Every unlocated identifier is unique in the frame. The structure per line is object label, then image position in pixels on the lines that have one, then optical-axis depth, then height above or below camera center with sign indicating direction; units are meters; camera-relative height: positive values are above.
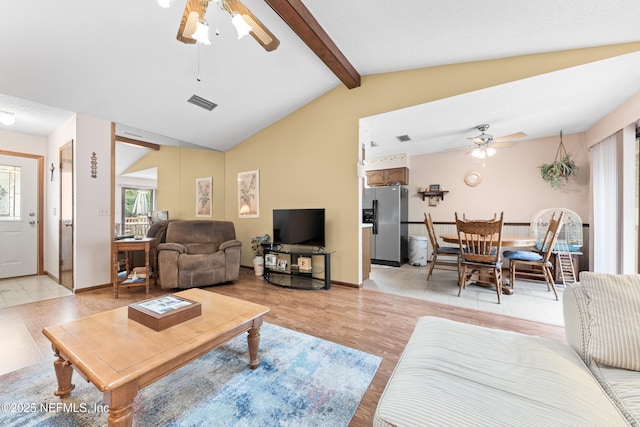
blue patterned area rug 1.27 -1.06
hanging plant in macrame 4.01 +0.73
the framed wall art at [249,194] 4.70 +0.39
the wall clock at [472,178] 4.89 +0.70
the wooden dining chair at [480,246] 2.95 -0.43
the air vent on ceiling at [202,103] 3.44 +1.64
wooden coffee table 1.03 -0.67
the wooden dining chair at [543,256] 3.12 -0.60
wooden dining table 3.15 -0.38
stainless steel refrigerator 5.09 -0.18
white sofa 0.76 -0.62
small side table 3.14 -0.55
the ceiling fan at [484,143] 3.77 +1.11
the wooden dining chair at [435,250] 3.73 -0.58
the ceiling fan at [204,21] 1.54 +1.30
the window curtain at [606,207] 3.13 +0.07
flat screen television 3.73 -0.20
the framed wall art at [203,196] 5.14 +0.39
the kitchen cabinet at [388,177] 5.39 +0.84
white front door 3.93 -0.01
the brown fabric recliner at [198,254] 3.33 -0.59
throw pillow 1.02 -0.47
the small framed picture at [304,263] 3.84 -0.79
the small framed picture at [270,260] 4.08 -0.78
